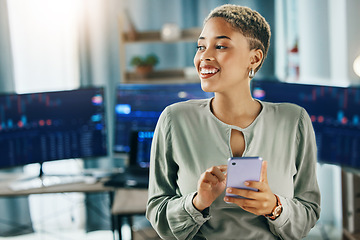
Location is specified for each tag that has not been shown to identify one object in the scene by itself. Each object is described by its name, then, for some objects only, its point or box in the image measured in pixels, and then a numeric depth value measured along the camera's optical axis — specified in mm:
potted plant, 3133
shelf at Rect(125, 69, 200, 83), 3145
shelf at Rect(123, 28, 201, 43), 3135
